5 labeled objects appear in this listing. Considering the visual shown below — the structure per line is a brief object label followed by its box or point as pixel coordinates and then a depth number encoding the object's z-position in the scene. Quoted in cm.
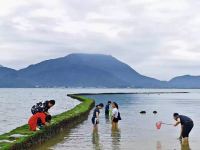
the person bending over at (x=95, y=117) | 2762
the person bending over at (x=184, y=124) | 2075
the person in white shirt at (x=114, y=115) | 2912
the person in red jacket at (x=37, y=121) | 2144
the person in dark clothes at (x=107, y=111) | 4074
